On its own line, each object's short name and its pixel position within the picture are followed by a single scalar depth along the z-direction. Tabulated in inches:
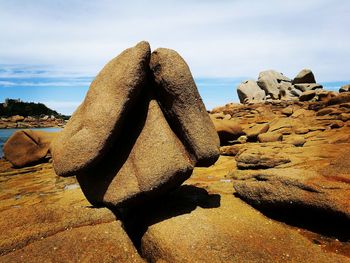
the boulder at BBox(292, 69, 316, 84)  1649.9
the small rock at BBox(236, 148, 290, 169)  316.8
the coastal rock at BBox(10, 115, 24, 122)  4140.8
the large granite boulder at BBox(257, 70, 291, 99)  1748.8
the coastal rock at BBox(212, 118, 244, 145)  578.2
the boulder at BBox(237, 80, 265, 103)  1683.1
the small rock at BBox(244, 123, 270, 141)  563.5
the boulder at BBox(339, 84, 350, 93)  1146.0
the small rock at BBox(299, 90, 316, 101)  1113.4
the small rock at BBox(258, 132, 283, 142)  509.0
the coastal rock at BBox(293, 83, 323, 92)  1535.4
